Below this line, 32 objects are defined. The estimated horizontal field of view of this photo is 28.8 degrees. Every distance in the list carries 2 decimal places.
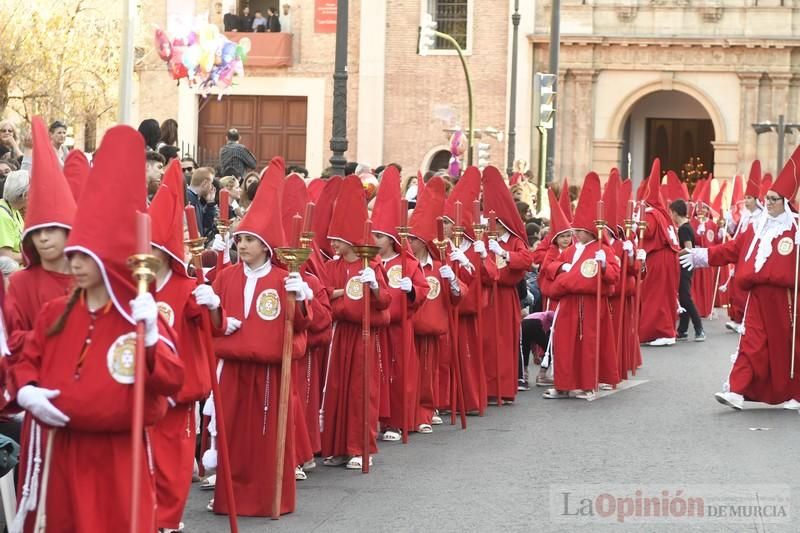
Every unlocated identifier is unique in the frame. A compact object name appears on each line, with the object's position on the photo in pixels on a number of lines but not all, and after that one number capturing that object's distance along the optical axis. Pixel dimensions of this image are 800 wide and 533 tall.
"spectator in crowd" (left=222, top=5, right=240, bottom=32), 45.22
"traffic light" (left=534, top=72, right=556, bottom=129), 27.30
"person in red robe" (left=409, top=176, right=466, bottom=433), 13.15
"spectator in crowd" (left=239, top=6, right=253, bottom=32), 45.88
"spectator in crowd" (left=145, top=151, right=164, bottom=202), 11.15
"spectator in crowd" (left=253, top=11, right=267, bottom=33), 45.88
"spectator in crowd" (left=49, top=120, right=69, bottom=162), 14.17
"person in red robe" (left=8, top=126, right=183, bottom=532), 6.64
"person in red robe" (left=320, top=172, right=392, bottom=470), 11.27
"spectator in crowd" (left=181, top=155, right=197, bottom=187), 15.63
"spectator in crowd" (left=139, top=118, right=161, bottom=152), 15.43
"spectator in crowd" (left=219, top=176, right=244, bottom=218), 13.56
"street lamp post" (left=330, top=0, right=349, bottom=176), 19.02
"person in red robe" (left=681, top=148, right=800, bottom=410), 14.09
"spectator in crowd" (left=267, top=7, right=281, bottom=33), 45.88
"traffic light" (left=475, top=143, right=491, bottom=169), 34.91
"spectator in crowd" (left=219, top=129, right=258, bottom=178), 17.91
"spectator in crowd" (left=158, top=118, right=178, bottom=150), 16.33
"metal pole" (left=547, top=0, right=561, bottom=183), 27.83
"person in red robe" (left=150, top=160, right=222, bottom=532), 8.05
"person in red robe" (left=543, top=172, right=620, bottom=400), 15.29
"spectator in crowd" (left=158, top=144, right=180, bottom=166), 13.81
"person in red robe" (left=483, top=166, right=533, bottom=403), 15.11
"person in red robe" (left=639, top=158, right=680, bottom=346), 21.61
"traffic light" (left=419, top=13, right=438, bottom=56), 30.83
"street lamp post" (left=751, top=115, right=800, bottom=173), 37.69
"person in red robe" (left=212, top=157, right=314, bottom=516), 9.50
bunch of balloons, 27.50
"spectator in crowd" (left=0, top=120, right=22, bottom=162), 14.73
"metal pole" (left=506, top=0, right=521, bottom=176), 35.66
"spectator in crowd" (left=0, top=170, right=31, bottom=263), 9.37
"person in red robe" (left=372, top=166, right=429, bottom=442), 12.20
